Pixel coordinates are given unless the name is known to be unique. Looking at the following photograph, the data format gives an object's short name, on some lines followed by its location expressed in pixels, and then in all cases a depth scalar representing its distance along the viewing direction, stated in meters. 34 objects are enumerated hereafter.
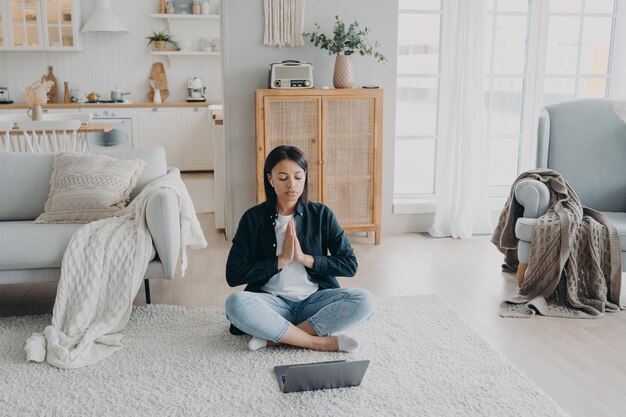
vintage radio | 4.17
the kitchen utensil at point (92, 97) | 7.19
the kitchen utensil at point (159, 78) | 7.59
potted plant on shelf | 7.37
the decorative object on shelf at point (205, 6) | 7.38
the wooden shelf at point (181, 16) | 7.32
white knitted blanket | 2.56
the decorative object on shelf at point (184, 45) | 7.47
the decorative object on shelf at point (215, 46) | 7.57
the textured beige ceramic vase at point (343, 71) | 4.23
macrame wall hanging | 4.29
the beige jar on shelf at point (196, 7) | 7.38
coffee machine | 7.49
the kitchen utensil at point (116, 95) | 7.24
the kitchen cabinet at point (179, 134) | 7.19
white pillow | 3.11
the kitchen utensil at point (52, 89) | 7.35
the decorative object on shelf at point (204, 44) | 7.55
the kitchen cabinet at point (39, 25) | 6.96
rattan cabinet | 4.18
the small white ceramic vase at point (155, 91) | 7.40
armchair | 3.74
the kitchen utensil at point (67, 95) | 7.27
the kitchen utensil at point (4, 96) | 7.12
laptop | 2.15
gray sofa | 2.80
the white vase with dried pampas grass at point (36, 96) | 4.65
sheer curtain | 4.41
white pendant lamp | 7.08
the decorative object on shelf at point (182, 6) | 7.43
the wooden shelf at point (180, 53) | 7.36
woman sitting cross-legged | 2.47
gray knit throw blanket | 3.10
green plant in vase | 4.21
